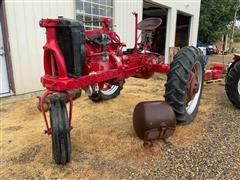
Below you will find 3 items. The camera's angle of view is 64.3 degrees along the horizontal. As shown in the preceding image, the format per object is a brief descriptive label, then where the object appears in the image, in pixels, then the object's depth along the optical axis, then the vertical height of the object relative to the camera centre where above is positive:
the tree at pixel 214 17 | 15.59 +2.48
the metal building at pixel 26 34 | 3.86 +0.27
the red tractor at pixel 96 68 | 1.96 -0.27
